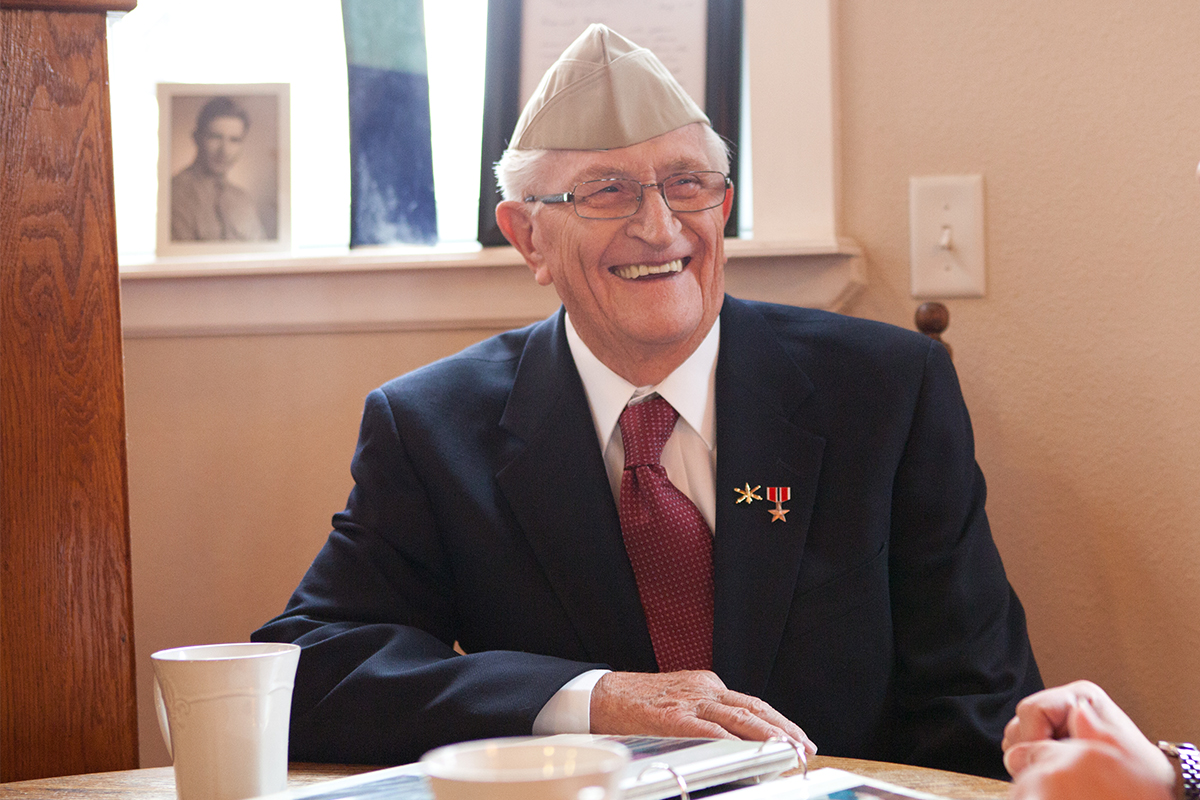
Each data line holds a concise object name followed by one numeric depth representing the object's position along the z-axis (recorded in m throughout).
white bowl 1.35
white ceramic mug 2.04
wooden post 2.31
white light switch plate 2.62
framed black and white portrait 2.76
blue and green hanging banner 2.77
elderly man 2.38
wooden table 2.09
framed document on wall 2.70
